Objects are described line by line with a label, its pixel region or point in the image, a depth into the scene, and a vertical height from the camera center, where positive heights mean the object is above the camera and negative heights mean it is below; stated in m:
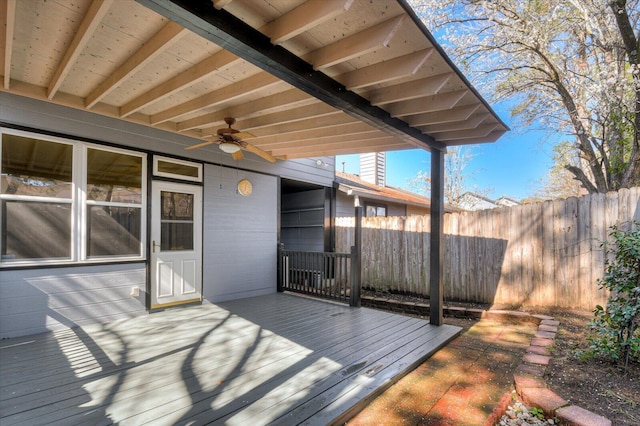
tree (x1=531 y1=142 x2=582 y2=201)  13.49 +1.51
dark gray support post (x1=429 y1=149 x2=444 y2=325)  4.10 -0.26
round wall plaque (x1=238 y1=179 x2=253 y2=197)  5.64 +0.53
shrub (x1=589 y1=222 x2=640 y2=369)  2.61 -0.79
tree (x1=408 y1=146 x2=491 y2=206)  15.68 +2.29
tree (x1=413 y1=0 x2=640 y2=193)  5.84 +3.43
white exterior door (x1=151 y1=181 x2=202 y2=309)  4.61 -0.45
